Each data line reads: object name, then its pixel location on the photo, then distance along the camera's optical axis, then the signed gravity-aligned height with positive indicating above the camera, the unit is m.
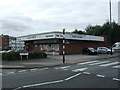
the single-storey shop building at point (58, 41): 29.80 +0.92
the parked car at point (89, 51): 28.73 -1.15
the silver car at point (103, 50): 32.66 -1.08
